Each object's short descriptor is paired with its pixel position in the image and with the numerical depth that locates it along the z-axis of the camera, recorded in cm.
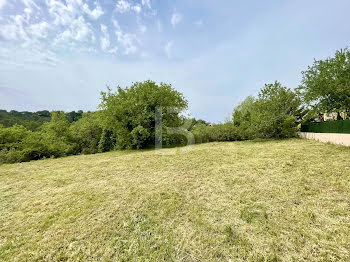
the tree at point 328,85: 790
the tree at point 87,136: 1195
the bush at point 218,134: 1085
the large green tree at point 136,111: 843
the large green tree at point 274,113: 875
